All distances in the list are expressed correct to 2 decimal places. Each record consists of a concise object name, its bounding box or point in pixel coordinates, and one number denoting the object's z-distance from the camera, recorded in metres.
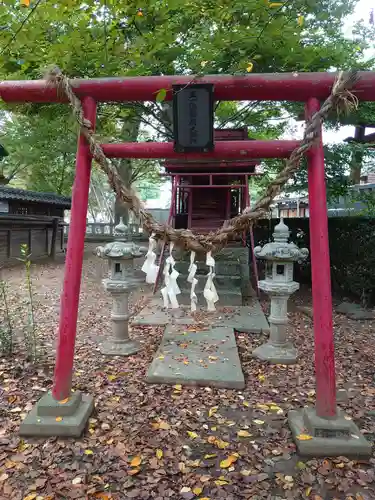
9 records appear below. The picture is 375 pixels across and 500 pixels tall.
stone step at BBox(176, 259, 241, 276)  7.88
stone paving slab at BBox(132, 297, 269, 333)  6.04
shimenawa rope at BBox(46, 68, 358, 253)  2.62
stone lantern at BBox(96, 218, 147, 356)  4.91
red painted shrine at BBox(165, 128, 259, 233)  8.55
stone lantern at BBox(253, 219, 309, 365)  4.89
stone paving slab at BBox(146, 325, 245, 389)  3.98
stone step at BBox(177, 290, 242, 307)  7.43
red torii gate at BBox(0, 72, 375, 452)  2.83
